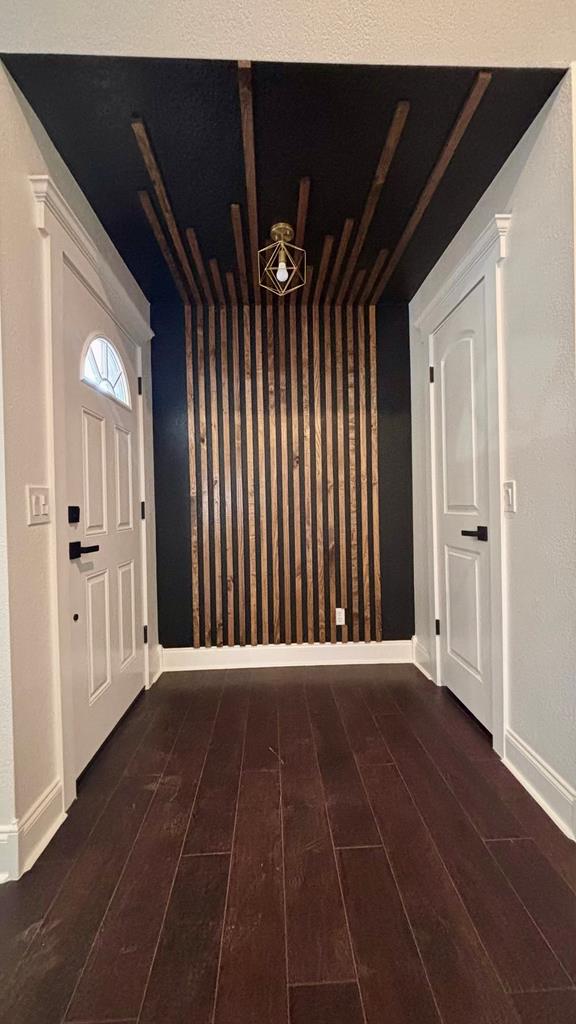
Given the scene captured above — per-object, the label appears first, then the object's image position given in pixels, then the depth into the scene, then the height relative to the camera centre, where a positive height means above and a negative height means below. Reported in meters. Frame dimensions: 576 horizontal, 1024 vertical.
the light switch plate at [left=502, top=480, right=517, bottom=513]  1.86 +0.01
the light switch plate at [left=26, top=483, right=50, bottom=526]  1.53 +0.02
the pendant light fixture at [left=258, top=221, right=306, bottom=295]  2.19 +1.31
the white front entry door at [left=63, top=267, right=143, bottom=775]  1.92 -0.04
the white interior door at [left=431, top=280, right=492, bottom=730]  2.19 -0.01
